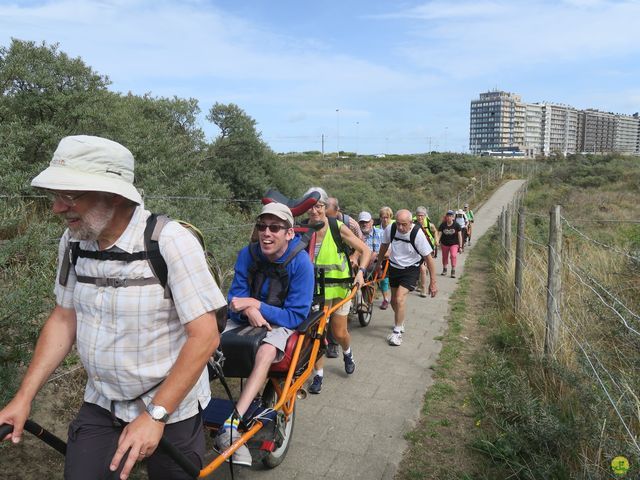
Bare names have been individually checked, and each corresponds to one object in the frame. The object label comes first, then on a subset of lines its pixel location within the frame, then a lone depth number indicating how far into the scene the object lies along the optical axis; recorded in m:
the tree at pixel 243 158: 15.43
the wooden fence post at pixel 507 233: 11.26
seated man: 3.41
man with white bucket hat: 1.79
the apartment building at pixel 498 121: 153.75
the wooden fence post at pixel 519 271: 6.93
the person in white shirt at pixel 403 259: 6.71
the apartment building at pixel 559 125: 157.00
